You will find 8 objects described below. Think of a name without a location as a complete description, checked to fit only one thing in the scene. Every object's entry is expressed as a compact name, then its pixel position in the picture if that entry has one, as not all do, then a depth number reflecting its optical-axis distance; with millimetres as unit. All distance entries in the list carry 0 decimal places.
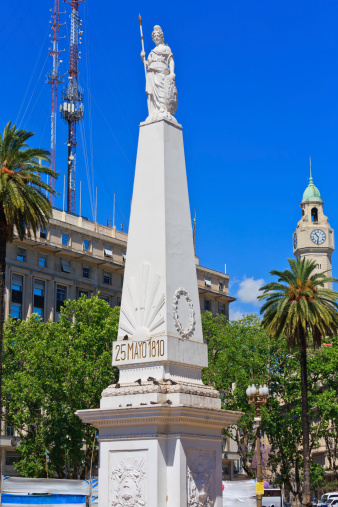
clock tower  168750
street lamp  31531
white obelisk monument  17375
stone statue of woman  20547
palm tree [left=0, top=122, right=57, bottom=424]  29828
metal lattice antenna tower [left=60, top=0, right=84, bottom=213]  73562
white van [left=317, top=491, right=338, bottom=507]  58531
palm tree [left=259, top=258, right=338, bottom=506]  42781
